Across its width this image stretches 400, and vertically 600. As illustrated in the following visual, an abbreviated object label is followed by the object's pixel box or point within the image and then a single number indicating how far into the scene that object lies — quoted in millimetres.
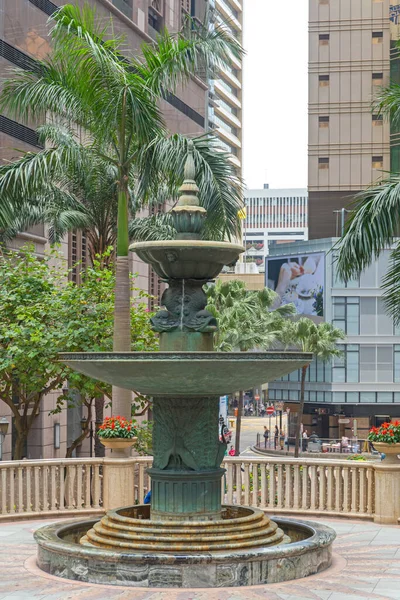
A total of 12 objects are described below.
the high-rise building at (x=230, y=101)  127256
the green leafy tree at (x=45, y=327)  26203
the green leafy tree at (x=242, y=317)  53438
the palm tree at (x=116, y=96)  20844
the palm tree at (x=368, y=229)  19859
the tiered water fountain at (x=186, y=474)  12258
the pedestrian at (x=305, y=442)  70850
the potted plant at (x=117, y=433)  17141
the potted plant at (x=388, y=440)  16938
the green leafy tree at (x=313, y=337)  60656
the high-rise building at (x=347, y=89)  91000
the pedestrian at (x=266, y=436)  71138
